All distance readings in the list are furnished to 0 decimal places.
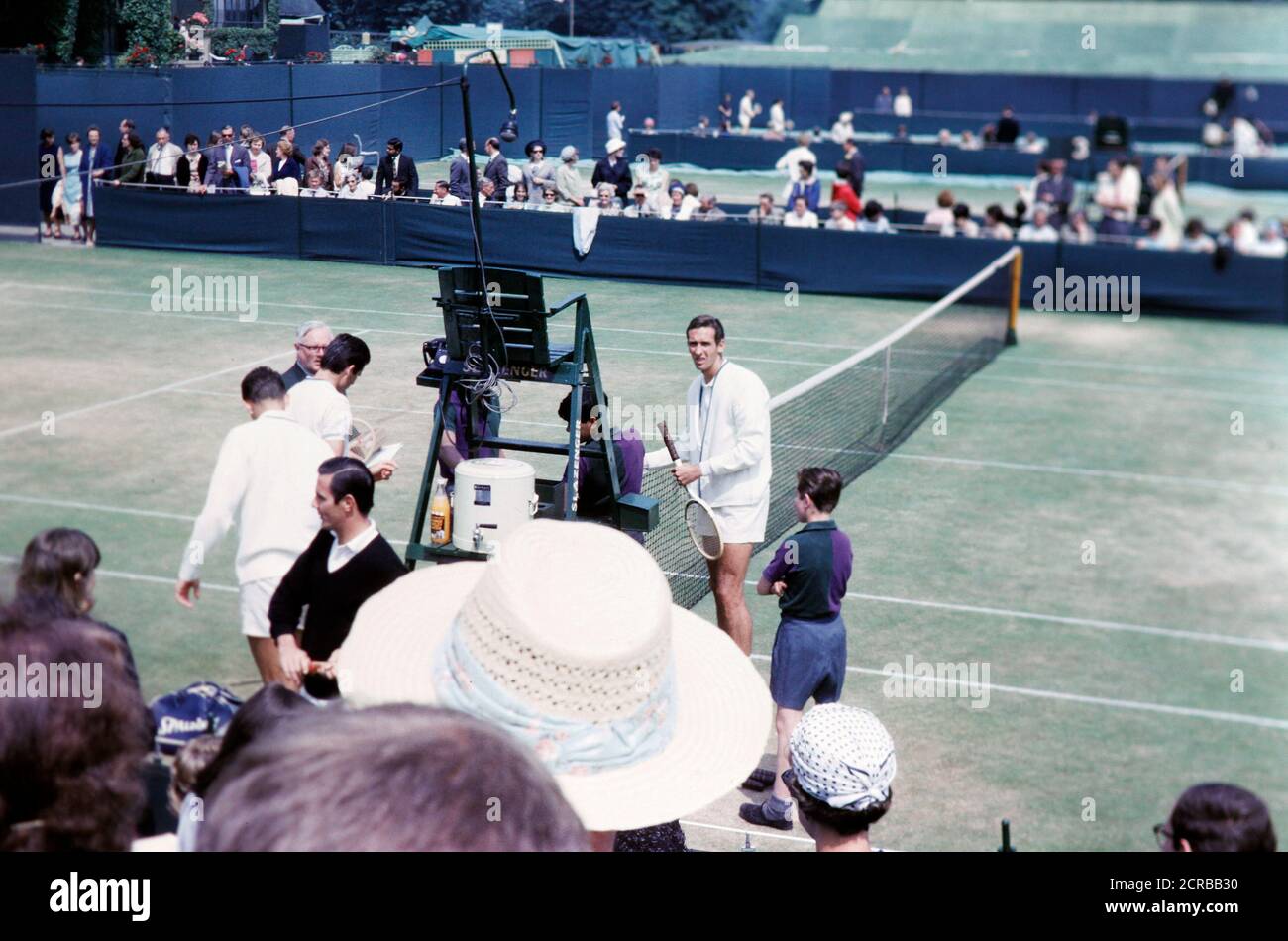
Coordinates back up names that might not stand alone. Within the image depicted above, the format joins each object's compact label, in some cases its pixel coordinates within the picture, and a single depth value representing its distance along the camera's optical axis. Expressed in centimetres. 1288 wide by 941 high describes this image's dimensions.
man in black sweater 581
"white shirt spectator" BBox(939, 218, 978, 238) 1944
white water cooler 731
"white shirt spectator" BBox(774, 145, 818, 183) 1852
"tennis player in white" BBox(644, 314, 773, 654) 796
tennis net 998
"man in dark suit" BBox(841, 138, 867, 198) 2047
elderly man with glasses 769
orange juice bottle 762
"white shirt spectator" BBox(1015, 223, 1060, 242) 1627
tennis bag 436
